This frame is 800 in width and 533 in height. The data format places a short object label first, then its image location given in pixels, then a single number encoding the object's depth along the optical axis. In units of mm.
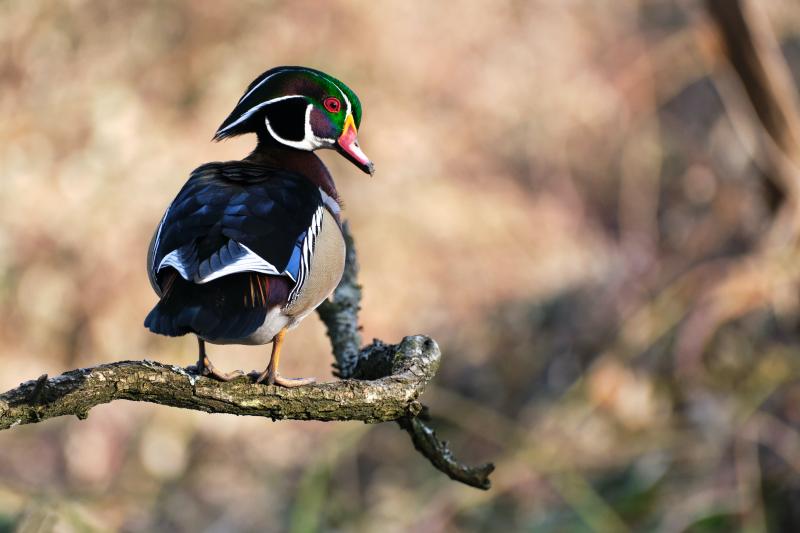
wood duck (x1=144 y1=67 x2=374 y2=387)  10225
